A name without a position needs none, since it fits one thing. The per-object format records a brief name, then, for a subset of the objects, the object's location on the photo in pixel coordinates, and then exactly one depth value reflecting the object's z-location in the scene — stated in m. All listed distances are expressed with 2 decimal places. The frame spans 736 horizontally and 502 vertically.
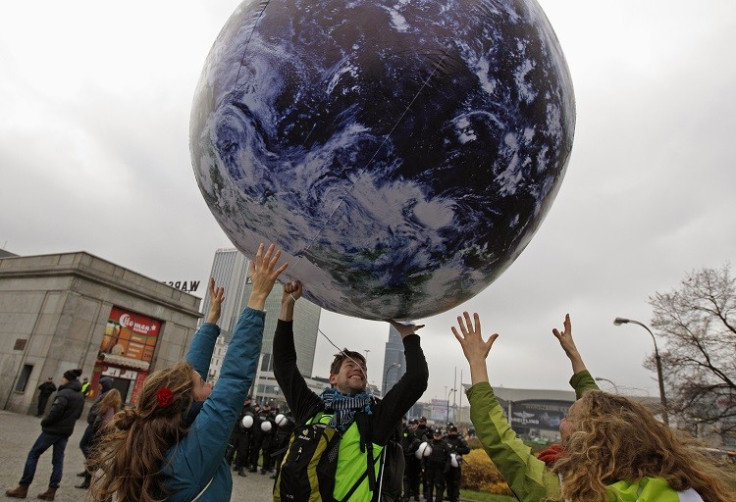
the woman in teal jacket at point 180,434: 1.87
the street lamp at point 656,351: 16.55
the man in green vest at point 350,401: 2.30
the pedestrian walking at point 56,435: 5.71
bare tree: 19.38
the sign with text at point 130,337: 20.62
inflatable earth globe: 2.05
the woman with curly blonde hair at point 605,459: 1.56
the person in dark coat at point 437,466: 11.10
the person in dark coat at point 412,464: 10.73
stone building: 18.50
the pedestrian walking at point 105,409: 6.46
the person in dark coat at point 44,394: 15.34
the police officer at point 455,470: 11.36
